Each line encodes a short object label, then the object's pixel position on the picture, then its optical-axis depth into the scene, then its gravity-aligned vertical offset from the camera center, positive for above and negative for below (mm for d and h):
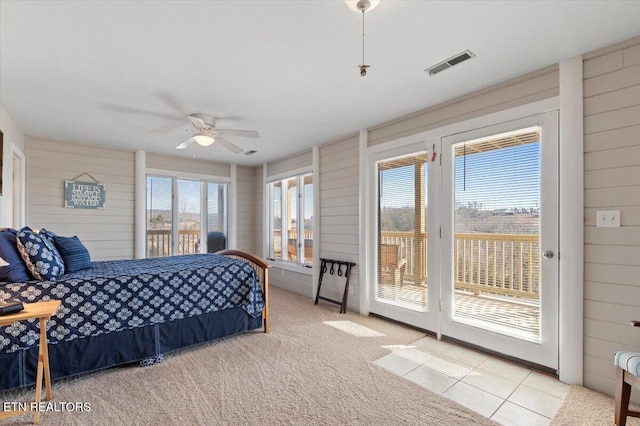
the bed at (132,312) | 2211 -863
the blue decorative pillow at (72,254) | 2701 -360
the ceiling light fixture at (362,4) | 1701 +1181
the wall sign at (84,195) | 4645 +312
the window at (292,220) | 5324 -96
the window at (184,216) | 5445 -27
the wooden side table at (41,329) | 1853 -748
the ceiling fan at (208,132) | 3350 +957
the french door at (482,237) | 2561 -229
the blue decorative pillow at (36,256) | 2334 -319
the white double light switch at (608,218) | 2201 -31
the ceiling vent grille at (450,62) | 2311 +1206
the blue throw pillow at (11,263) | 2250 -363
